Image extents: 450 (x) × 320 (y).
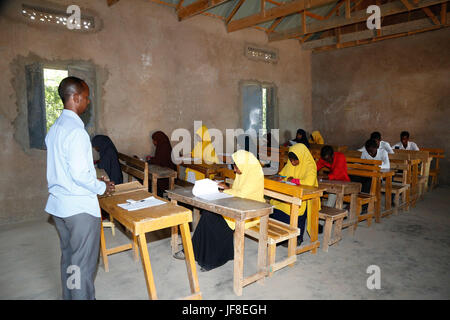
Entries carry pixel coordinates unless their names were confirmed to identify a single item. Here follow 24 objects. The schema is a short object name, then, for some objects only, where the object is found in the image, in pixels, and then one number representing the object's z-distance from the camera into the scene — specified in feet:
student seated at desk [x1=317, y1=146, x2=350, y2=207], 15.46
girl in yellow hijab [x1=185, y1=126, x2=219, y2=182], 20.03
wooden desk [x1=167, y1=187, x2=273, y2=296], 8.70
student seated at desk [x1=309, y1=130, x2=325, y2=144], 33.12
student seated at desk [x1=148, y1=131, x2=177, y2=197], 20.30
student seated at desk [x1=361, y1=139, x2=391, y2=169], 18.10
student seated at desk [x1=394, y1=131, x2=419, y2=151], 25.27
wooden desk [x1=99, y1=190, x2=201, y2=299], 7.38
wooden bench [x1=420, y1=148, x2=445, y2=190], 25.12
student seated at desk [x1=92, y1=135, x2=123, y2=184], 15.65
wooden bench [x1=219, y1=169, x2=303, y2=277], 10.28
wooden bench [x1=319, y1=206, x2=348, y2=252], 12.53
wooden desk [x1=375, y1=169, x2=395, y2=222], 16.16
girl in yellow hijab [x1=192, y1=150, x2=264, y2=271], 10.85
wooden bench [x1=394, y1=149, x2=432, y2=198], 20.79
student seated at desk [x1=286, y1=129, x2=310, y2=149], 28.96
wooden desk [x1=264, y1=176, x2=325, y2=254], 10.91
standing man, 6.96
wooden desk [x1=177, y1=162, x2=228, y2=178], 16.15
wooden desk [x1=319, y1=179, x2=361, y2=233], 13.44
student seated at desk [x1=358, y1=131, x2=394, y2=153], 20.31
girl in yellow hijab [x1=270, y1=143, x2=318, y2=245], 13.02
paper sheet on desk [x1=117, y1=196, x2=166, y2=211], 8.38
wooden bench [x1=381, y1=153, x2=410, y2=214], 17.46
